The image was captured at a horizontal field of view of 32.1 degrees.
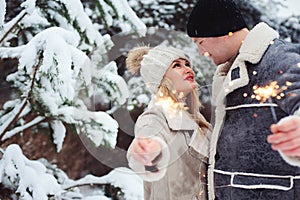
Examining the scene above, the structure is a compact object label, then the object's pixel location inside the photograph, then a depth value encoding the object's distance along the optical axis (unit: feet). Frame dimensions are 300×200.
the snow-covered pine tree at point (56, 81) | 4.80
